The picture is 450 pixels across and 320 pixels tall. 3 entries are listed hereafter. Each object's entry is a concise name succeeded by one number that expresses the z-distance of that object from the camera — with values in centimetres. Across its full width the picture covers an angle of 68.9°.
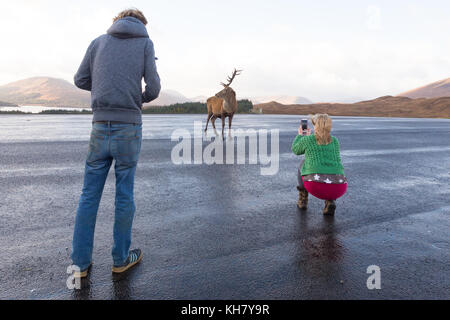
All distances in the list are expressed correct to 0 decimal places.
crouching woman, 422
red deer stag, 1258
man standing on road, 280
